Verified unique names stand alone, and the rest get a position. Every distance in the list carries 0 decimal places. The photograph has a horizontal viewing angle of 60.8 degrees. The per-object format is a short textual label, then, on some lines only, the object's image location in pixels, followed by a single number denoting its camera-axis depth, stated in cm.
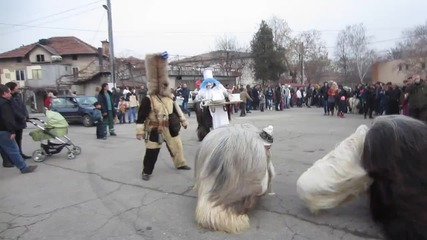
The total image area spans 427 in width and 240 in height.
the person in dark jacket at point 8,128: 688
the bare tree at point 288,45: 5504
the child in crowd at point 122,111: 1773
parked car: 1702
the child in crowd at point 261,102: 2314
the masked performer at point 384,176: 361
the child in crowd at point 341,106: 1719
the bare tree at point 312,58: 5765
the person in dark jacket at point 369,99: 1577
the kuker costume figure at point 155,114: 627
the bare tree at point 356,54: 6250
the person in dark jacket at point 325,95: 1837
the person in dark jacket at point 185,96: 2002
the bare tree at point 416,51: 4856
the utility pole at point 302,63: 5670
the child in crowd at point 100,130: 1195
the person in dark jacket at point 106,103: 1146
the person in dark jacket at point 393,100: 1338
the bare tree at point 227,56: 5042
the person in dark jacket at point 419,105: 652
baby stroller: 853
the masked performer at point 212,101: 895
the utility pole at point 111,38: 2330
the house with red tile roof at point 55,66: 4303
